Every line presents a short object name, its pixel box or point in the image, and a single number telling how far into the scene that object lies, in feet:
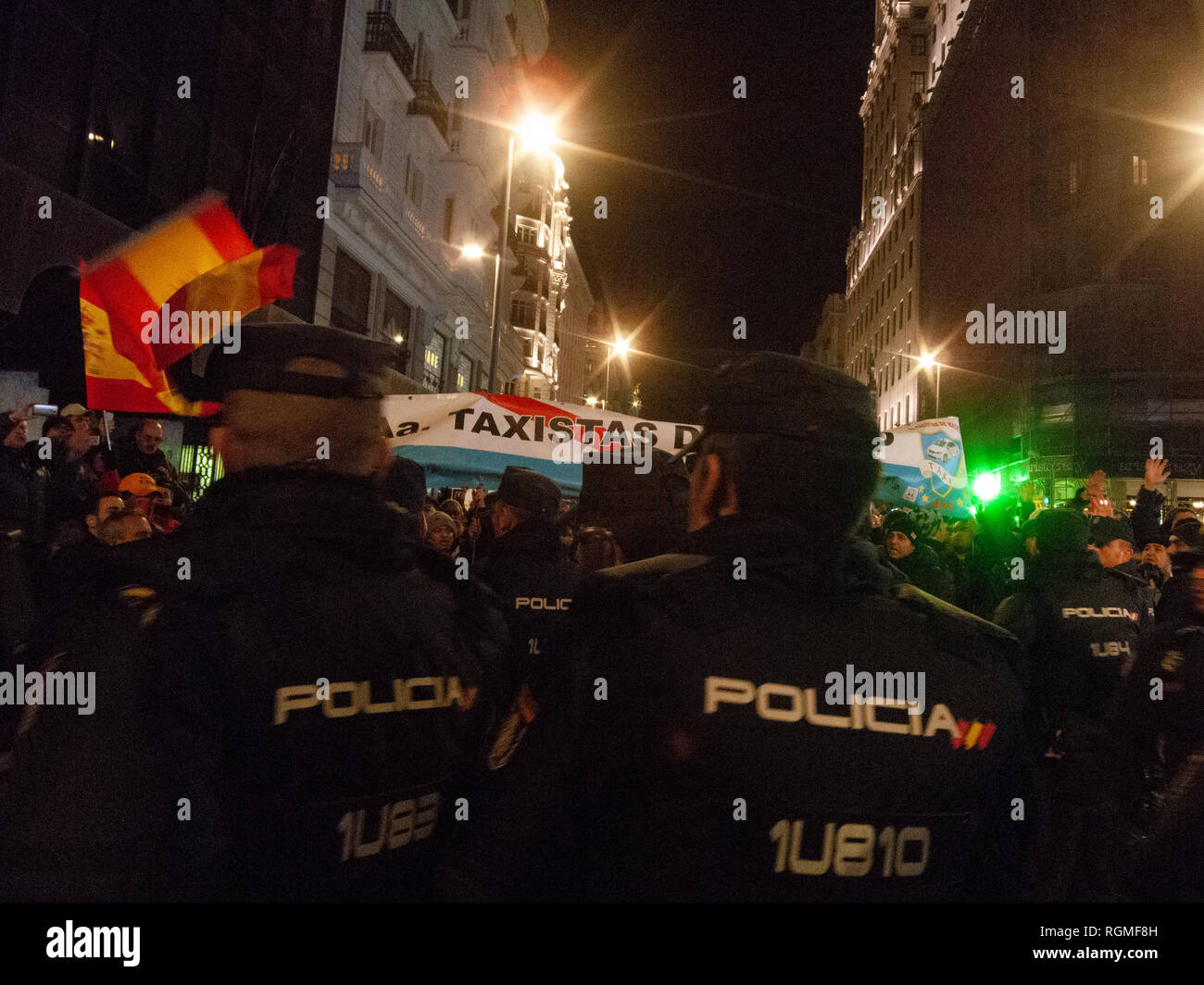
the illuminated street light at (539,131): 51.78
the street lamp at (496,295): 50.60
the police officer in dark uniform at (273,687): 4.97
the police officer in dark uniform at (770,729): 5.49
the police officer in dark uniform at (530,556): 16.40
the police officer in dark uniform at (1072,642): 14.69
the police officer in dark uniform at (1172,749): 8.21
